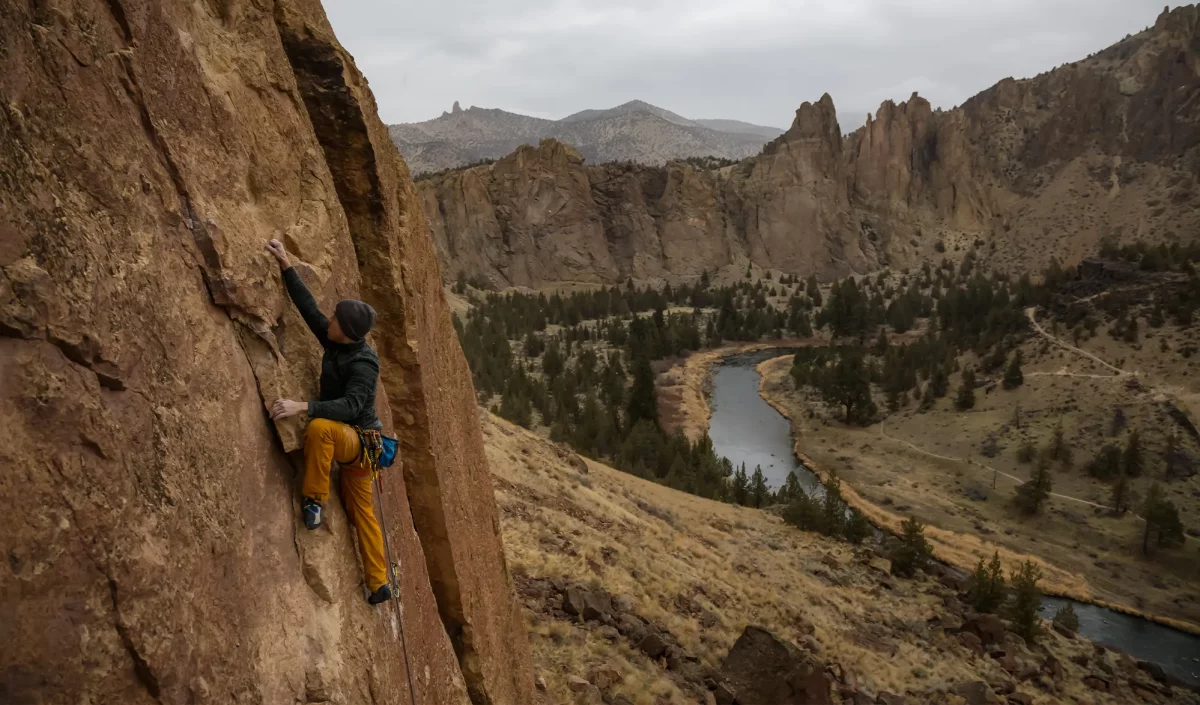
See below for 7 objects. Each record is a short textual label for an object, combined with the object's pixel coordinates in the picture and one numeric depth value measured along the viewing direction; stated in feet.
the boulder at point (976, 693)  54.54
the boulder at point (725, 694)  40.09
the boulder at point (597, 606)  42.09
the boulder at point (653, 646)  41.09
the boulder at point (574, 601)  41.86
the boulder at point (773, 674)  40.52
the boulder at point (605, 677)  35.06
